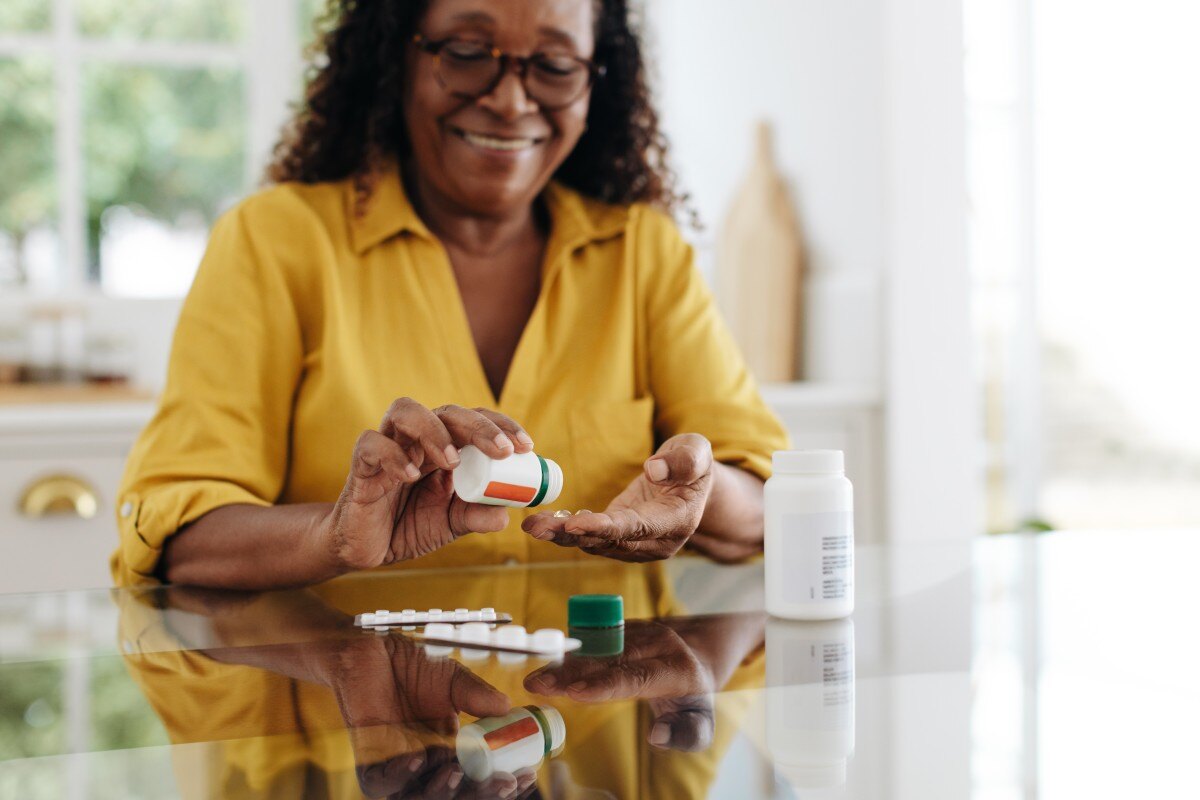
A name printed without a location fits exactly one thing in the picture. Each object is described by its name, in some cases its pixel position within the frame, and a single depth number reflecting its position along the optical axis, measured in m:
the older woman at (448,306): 1.29
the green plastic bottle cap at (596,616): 0.92
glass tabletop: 0.58
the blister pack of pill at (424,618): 0.95
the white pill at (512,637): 0.85
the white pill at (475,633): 0.87
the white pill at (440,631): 0.89
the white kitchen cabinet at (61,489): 2.05
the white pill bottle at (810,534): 0.95
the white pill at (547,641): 0.84
